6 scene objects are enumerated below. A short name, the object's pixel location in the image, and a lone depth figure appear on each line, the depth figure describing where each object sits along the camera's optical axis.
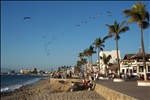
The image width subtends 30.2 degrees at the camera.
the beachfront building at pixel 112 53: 114.89
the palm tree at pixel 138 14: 26.47
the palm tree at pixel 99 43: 76.00
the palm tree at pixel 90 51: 94.31
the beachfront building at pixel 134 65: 53.66
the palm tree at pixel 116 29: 44.81
